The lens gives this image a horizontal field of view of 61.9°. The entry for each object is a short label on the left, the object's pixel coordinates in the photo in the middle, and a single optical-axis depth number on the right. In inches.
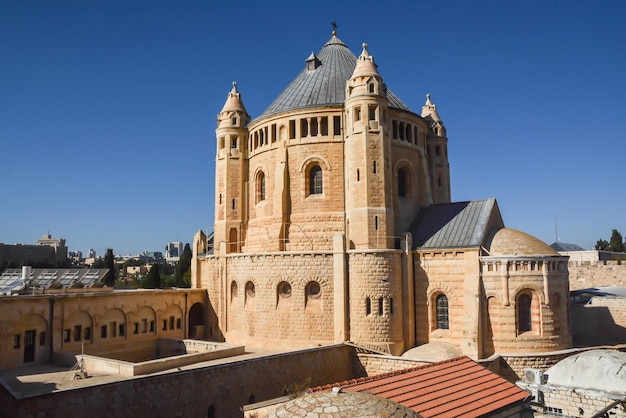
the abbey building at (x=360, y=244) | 1133.1
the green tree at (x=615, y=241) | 3405.5
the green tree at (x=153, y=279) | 2175.2
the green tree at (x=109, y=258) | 2561.3
